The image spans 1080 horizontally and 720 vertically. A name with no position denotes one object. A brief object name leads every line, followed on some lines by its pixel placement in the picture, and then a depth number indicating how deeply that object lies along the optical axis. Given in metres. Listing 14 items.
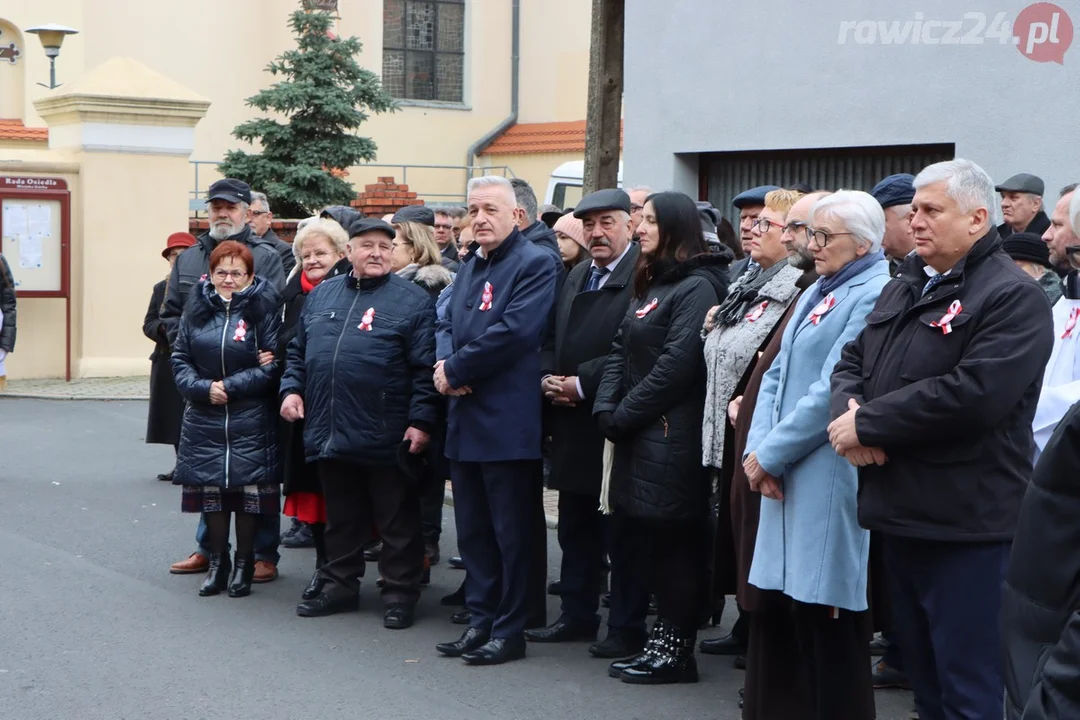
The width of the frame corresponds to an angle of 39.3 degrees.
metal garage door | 11.48
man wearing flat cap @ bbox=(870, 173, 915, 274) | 5.95
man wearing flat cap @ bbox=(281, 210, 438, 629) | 7.12
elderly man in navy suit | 6.60
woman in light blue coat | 5.01
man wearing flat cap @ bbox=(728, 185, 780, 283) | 6.83
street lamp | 23.53
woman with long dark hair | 6.01
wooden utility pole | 11.75
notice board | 17.25
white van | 20.39
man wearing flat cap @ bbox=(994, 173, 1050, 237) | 8.70
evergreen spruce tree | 25.50
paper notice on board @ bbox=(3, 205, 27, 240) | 17.27
